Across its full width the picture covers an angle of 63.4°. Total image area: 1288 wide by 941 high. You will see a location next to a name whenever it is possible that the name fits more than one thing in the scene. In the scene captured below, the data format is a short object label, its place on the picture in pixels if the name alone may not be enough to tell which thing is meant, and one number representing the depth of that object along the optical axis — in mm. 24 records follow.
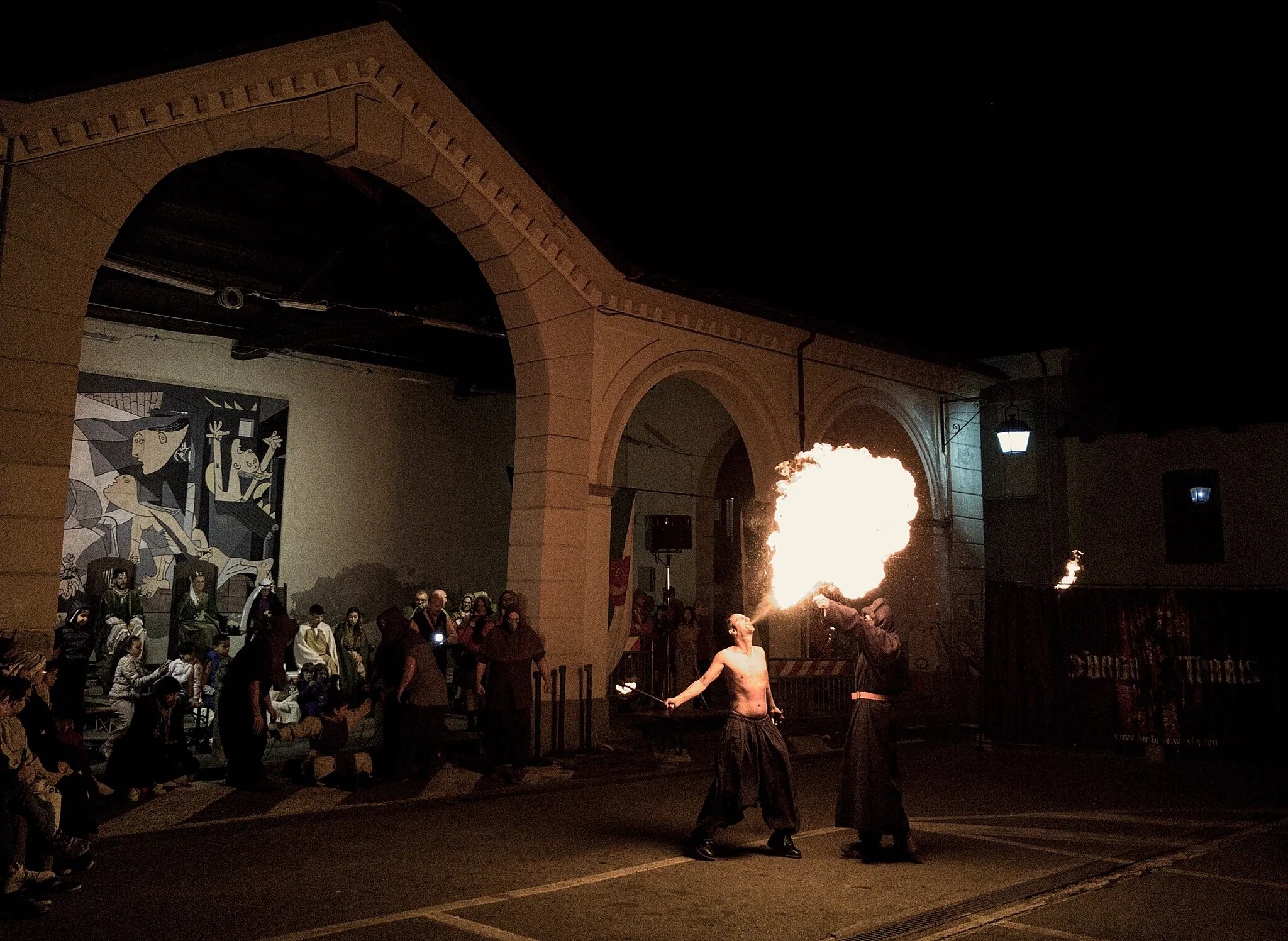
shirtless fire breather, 8109
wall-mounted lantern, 17953
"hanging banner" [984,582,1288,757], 13914
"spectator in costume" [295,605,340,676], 15977
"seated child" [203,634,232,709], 14789
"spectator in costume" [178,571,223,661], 15492
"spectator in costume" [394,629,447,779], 11492
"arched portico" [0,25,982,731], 8984
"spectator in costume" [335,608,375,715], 16406
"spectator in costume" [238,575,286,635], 15367
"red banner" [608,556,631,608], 15461
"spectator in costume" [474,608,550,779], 11977
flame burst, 9500
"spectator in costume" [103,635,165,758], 13297
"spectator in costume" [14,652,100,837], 7219
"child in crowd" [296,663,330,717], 14977
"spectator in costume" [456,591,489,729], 14056
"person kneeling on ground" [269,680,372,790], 10852
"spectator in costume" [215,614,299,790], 10547
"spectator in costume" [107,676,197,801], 9836
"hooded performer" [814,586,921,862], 8141
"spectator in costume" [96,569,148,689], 14414
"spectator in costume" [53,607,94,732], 8844
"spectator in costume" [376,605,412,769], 11531
